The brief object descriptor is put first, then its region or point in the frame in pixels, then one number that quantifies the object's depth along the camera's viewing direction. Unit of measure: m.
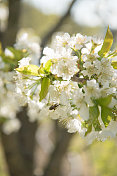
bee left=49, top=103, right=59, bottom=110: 0.95
